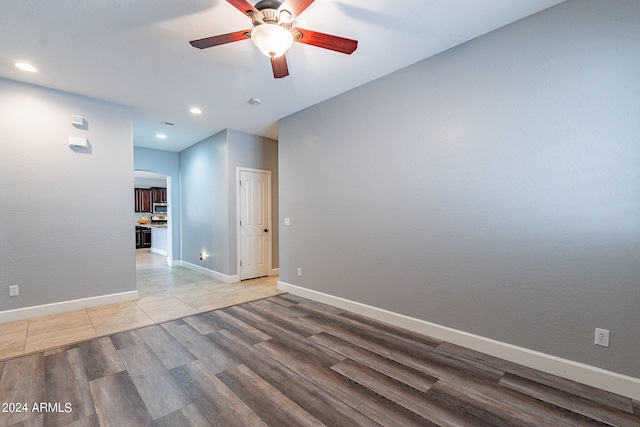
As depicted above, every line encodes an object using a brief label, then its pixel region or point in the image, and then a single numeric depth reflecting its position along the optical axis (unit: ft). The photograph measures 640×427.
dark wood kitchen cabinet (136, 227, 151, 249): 32.76
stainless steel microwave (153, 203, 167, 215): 35.14
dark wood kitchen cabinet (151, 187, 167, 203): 35.06
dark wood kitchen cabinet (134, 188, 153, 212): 33.86
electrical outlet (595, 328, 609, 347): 6.44
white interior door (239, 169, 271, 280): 17.24
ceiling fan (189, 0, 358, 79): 5.93
